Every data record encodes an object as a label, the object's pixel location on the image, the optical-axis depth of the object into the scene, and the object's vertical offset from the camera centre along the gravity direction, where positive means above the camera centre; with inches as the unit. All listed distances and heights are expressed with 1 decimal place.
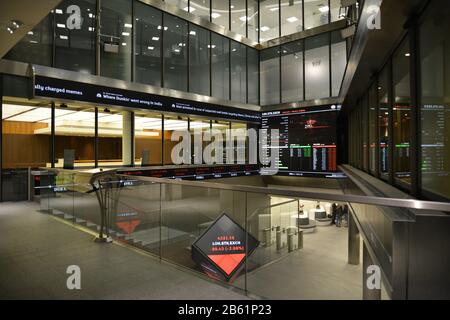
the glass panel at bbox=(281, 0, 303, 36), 554.9 +261.7
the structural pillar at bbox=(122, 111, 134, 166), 386.3 +27.3
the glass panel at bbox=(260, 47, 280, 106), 562.9 +155.2
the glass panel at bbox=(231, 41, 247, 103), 545.0 +155.2
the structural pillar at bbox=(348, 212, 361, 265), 114.1 -38.8
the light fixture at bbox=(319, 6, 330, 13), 525.2 +258.7
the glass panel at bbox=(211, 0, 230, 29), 540.4 +262.8
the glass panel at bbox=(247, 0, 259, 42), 588.4 +268.3
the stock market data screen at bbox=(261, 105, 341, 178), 477.7 +29.9
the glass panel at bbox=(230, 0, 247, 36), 569.3 +268.3
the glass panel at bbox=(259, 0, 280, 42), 579.8 +266.1
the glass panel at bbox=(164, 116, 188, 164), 441.7 +41.8
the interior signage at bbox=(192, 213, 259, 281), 131.3 -43.1
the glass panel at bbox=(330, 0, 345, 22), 515.2 +254.2
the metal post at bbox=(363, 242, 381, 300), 90.6 -40.5
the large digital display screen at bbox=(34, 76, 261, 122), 301.9 +73.1
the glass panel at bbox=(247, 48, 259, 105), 573.3 +158.4
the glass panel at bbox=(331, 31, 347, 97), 491.7 +161.4
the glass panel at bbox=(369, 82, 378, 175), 208.2 +25.0
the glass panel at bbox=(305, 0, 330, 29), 525.3 +254.4
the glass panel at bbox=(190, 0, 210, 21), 507.8 +255.1
